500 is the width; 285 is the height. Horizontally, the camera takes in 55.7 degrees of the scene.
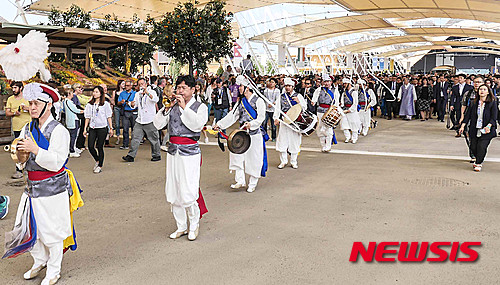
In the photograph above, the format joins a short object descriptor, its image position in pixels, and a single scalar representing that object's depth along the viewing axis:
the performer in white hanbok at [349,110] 11.73
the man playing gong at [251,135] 7.03
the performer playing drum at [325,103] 10.66
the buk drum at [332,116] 9.93
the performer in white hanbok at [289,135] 8.94
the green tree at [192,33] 13.10
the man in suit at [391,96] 19.20
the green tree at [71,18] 17.41
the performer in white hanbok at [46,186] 3.79
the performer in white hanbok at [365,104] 12.85
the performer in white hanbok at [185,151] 4.91
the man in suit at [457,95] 14.17
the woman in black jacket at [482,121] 8.39
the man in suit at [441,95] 18.03
